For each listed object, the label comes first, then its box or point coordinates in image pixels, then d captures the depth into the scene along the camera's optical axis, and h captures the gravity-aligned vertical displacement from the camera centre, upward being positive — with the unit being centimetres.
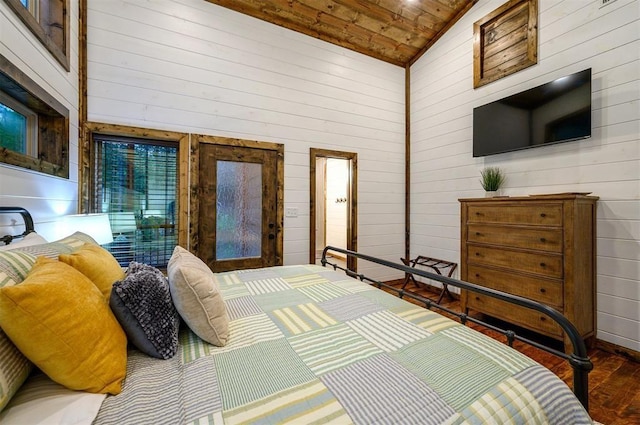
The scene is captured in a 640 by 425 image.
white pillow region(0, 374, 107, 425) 69 -52
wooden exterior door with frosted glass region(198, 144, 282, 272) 309 +5
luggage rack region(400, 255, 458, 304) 360 -75
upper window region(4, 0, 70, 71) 167 +138
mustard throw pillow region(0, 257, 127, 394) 72 -34
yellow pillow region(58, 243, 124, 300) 107 -23
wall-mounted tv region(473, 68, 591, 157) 243 +97
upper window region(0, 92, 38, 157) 158 +55
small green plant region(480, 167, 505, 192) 302 +36
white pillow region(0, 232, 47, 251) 113 -14
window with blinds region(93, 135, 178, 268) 275 +18
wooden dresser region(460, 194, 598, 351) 218 -40
